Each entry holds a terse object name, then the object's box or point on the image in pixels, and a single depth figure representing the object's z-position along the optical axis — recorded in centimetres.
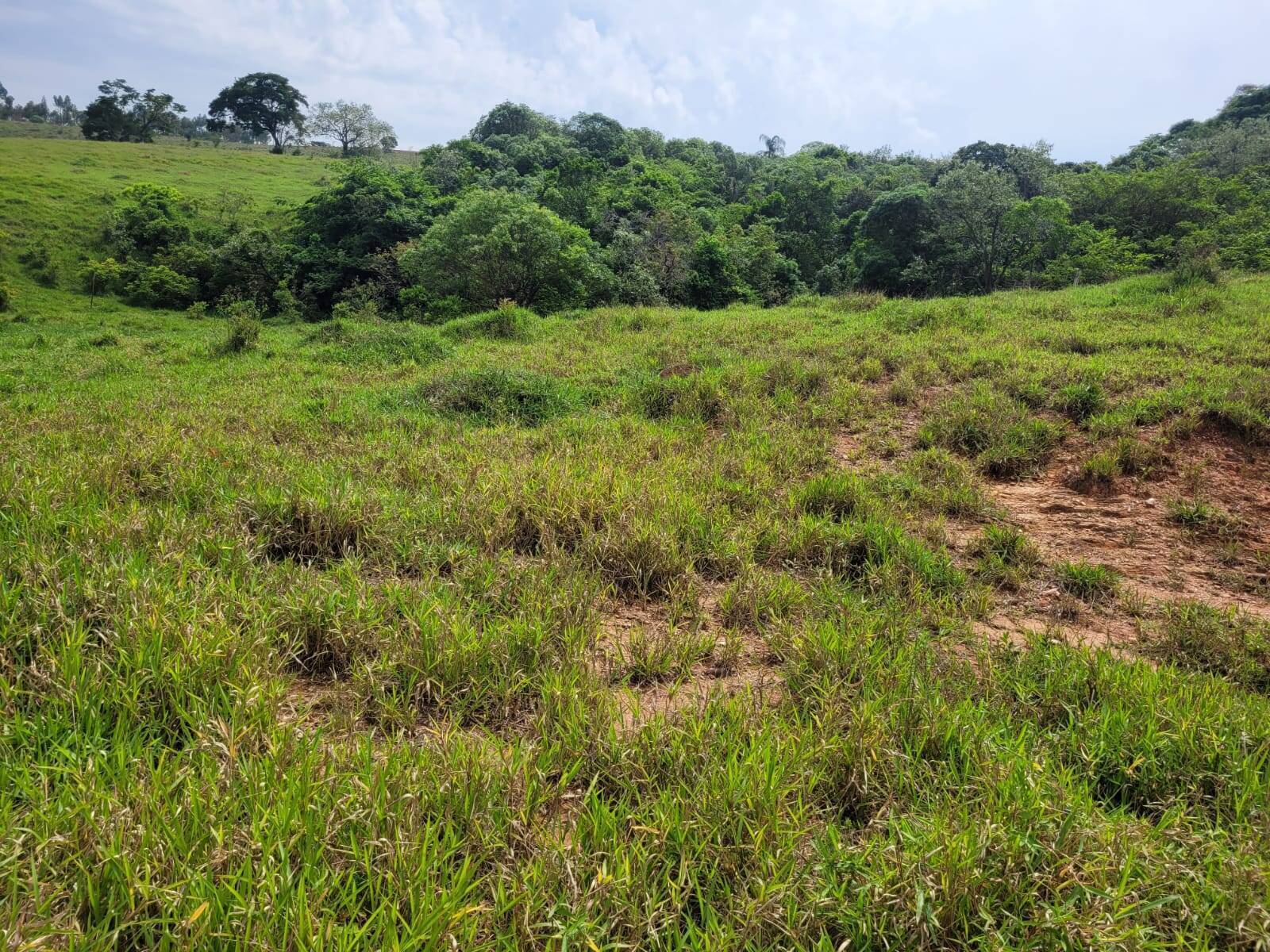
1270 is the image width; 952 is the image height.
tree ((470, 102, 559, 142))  6938
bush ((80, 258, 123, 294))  3167
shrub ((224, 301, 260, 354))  1299
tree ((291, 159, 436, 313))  3569
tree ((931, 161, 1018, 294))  3247
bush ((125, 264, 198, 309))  3238
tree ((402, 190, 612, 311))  2461
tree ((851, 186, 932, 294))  3697
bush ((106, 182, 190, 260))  3488
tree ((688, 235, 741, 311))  3269
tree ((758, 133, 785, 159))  9096
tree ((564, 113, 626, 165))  5703
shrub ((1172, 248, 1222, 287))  1289
